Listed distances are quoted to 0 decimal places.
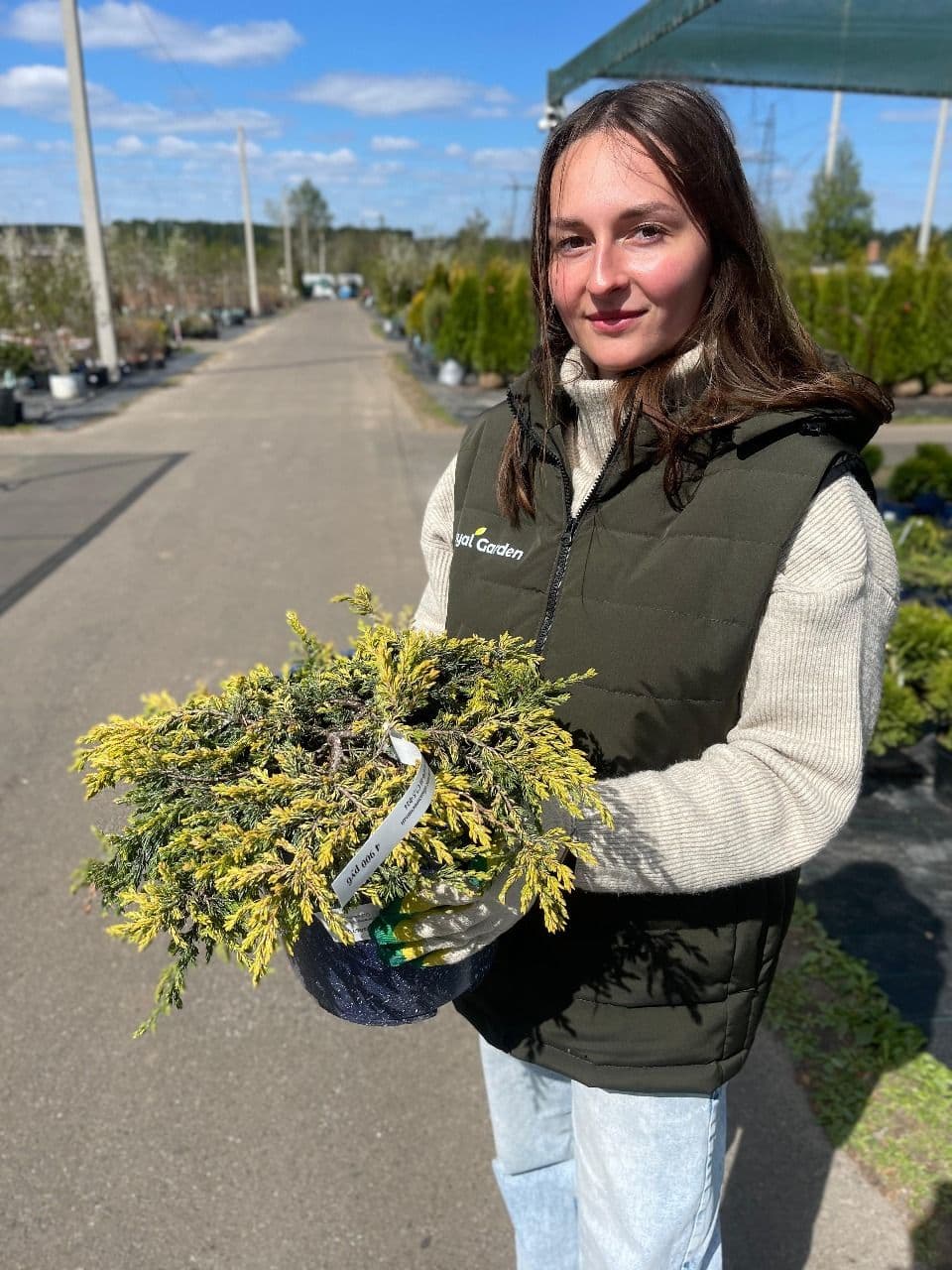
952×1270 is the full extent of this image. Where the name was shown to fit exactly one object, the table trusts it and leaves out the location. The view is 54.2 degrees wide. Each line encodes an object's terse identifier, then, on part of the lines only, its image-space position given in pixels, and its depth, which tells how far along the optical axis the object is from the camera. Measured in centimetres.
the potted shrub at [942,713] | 369
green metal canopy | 459
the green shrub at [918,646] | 383
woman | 118
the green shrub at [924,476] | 670
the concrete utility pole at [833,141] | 1664
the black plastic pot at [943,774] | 374
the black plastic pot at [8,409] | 1416
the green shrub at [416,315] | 2441
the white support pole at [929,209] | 2145
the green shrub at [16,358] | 1730
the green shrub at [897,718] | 370
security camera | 744
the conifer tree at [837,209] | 2936
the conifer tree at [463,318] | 1822
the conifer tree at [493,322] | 1767
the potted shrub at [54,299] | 1775
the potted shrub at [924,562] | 503
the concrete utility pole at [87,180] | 1664
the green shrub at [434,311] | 2094
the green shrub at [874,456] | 627
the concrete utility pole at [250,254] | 4528
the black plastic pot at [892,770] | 382
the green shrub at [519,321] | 1738
